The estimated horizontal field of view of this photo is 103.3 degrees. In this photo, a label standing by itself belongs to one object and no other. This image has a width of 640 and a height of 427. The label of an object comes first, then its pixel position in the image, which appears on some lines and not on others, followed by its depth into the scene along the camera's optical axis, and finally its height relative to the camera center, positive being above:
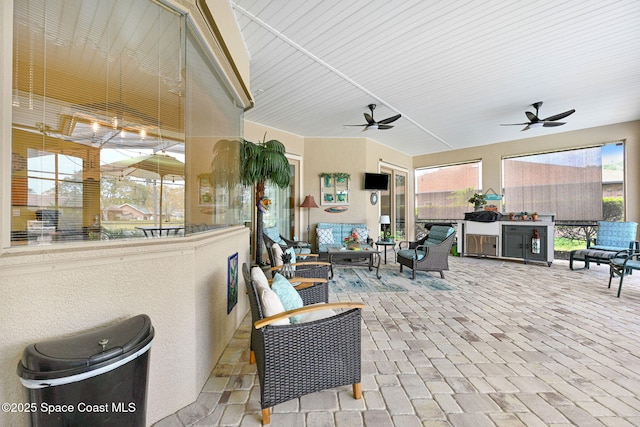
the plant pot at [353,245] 4.90 -0.61
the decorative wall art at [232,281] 2.33 -0.64
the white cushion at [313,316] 1.73 -0.71
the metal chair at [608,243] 4.85 -0.58
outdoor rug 4.03 -1.16
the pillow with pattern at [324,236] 6.28 -0.53
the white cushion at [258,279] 1.61 -0.44
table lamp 6.93 -0.15
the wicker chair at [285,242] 5.02 -0.59
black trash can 0.88 -0.60
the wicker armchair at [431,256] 4.56 -0.75
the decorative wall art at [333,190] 6.77 +0.67
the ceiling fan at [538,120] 4.53 +1.71
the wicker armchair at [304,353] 1.44 -0.83
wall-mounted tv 6.77 +0.90
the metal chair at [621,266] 3.46 -0.74
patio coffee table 4.66 -0.73
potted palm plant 3.79 +0.72
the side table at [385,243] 5.69 -0.64
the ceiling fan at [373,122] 4.74 +1.75
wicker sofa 6.29 -0.44
